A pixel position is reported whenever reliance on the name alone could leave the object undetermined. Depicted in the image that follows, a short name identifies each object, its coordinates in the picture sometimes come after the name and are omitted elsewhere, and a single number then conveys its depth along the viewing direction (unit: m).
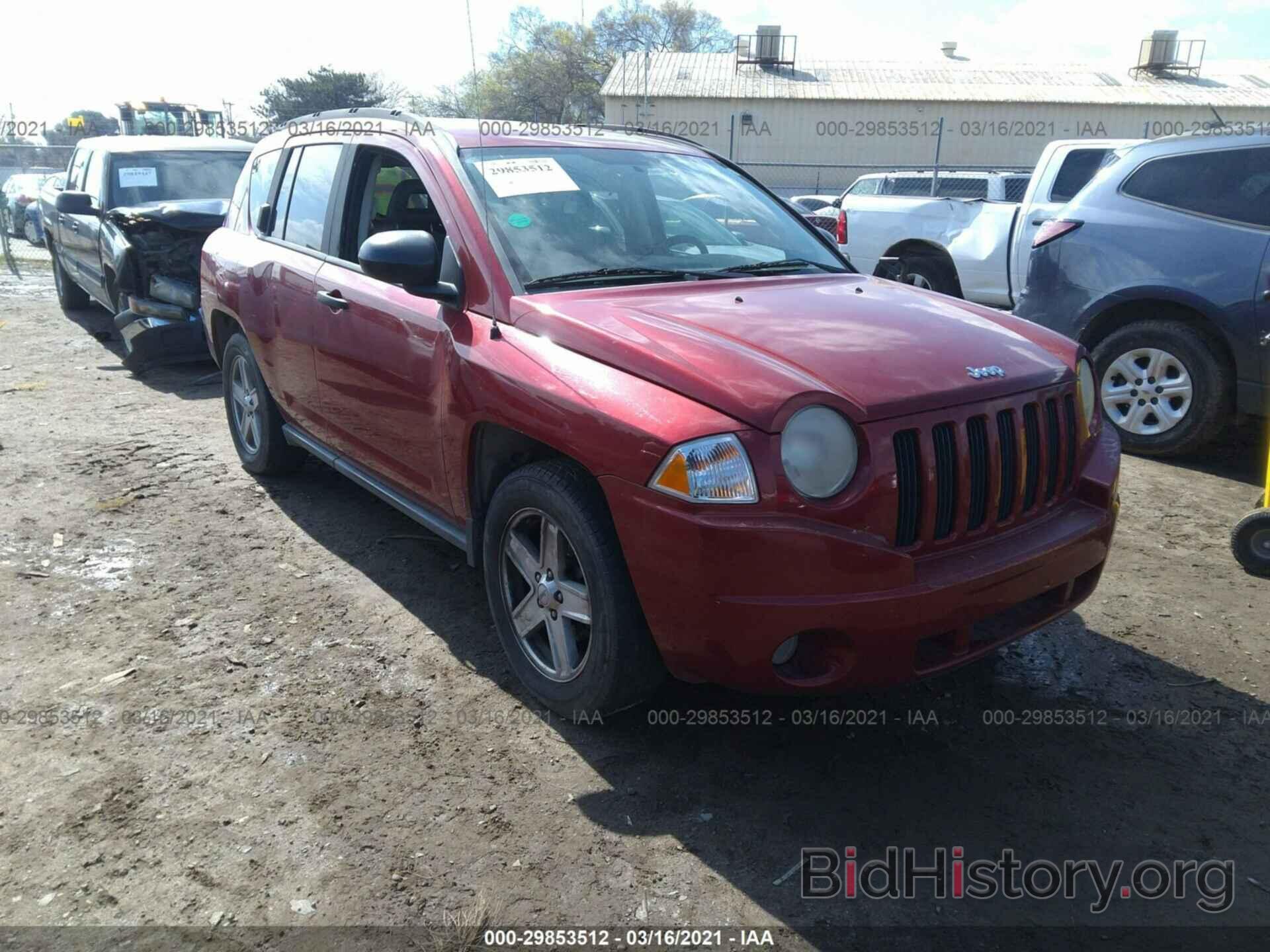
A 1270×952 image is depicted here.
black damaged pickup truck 7.86
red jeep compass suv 2.46
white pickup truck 7.95
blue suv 5.47
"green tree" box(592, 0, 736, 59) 52.44
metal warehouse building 34.97
